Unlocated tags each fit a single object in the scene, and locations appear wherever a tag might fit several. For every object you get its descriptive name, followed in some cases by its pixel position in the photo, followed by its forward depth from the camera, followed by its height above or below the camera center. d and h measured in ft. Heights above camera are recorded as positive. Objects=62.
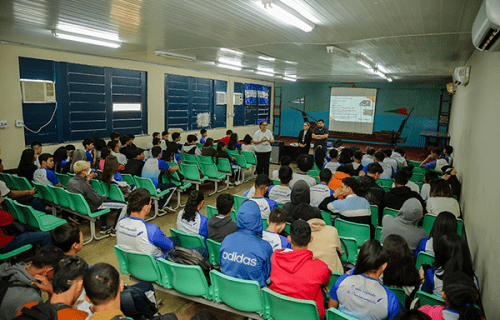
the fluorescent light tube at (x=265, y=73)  38.20 +5.83
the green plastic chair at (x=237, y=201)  15.09 -4.09
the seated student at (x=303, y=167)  15.90 -2.47
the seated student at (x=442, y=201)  12.85 -3.11
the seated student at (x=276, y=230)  9.37 -3.44
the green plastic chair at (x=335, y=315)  5.89 -3.81
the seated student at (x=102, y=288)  5.74 -3.27
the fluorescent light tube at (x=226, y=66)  30.94 +5.32
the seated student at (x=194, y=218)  10.64 -3.57
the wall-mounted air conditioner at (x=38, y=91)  22.13 +1.34
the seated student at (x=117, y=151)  21.81 -2.77
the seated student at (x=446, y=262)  7.16 -3.15
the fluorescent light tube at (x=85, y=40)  18.01 +4.52
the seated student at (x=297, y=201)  11.09 -3.06
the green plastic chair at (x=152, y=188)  18.01 -4.32
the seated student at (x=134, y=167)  19.40 -3.34
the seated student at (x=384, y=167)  20.34 -2.83
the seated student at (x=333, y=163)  19.80 -2.64
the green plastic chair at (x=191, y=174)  22.02 -4.14
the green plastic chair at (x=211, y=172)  22.79 -4.15
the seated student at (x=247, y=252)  8.11 -3.53
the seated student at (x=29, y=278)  6.30 -3.80
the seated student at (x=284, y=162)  18.71 -2.56
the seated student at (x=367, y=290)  6.36 -3.52
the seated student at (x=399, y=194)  13.74 -3.07
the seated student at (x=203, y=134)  30.72 -1.77
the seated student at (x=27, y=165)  17.11 -3.11
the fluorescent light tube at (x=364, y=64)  25.90 +5.27
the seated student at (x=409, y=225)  9.69 -3.28
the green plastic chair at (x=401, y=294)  7.27 -3.99
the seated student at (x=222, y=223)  10.12 -3.46
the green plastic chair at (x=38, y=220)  12.70 -4.78
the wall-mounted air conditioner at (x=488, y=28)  7.21 +2.61
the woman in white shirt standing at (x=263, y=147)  26.23 -2.40
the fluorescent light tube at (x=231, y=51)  22.56 +4.95
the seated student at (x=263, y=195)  12.25 -3.18
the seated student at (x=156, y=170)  19.06 -3.41
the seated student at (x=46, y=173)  16.33 -3.34
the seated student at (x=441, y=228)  8.68 -2.89
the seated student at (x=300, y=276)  7.34 -3.71
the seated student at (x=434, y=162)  22.34 -2.69
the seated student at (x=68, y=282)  6.36 -3.51
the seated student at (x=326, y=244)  9.14 -3.65
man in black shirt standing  28.07 -1.26
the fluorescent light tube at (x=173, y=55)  23.78 +4.74
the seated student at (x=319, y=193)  13.85 -3.20
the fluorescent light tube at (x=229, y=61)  27.89 +5.25
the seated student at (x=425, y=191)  16.09 -3.43
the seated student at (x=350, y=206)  11.86 -3.23
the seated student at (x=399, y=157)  23.36 -2.52
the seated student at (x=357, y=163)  20.08 -2.70
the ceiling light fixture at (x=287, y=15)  11.82 +4.39
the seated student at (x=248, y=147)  28.97 -2.69
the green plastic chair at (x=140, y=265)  8.91 -4.50
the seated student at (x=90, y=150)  21.20 -2.68
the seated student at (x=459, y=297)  5.43 -3.06
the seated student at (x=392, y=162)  21.68 -2.66
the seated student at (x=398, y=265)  7.15 -3.28
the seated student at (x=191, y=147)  26.99 -2.71
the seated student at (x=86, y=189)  15.28 -3.81
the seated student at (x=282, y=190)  13.99 -3.20
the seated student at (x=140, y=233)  9.47 -3.64
